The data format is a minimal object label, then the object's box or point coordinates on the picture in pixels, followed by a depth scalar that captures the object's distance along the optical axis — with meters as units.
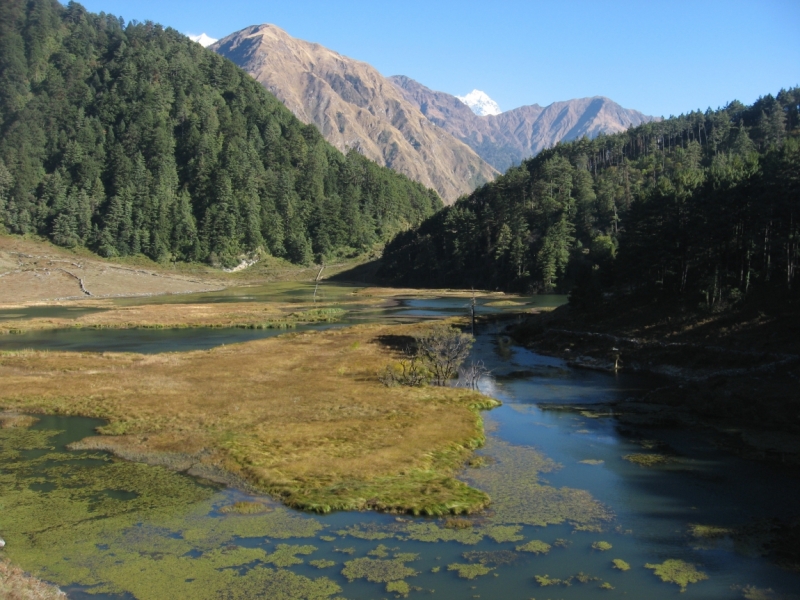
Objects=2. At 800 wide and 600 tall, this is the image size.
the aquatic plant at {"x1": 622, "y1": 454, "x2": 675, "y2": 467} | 35.25
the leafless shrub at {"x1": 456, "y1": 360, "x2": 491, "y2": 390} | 57.56
